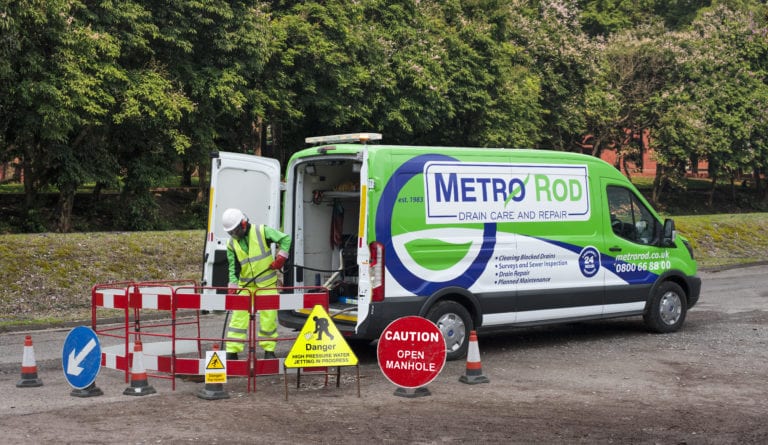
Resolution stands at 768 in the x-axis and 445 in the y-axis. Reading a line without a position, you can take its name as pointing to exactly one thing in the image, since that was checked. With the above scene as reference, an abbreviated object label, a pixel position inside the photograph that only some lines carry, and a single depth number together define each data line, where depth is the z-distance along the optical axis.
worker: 10.12
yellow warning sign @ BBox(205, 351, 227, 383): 8.86
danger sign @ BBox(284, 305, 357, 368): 9.05
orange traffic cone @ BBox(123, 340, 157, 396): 9.07
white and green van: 10.50
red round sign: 9.04
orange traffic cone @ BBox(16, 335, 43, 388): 9.48
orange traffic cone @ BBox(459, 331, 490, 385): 9.73
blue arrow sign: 8.95
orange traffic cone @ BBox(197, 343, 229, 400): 8.90
